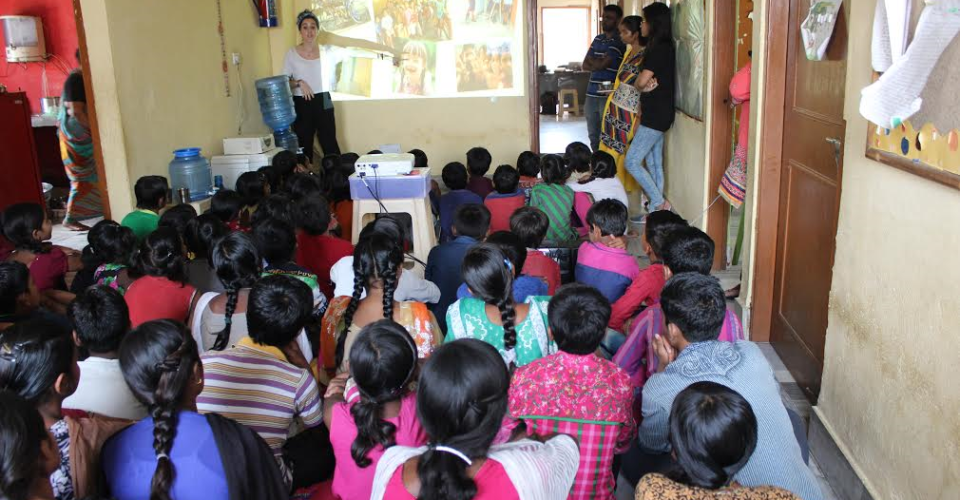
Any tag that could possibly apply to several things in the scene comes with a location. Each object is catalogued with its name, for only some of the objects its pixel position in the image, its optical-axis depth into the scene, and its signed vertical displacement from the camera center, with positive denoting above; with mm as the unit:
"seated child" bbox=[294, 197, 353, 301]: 3365 -653
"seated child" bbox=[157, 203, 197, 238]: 3197 -491
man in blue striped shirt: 6629 +208
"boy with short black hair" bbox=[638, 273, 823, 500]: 1660 -652
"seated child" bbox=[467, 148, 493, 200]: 4977 -539
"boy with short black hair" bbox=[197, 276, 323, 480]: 1945 -672
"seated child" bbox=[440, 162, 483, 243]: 4441 -608
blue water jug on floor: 4773 -462
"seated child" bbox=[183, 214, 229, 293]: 3055 -594
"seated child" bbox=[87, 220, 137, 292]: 2875 -530
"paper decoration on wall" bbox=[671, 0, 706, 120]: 4652 +133
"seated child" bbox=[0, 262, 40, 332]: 2553 -612
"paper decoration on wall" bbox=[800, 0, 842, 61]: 2510 +136
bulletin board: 1642 -139
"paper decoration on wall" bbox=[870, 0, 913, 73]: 1761 +77
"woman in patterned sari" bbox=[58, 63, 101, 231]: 5422 -393
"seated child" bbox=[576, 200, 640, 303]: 2961 -646
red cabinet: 5387 -373
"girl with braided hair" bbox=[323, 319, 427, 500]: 1550 -593
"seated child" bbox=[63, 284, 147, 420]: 1855 -608
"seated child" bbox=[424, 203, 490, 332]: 3141 -639
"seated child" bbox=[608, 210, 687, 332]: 2637 -650
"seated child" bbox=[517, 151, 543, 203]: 4891 -513
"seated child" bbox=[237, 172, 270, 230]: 4156 -502
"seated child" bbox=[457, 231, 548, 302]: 2650 -596
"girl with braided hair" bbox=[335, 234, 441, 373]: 2324 -625
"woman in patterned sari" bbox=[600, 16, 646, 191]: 5688 -216
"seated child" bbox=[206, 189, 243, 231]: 3633 -511
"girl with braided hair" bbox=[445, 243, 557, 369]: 2164 -622
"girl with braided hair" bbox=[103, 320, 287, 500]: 1435 -615
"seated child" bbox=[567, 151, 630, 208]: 4566 -582
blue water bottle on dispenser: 6352 -143
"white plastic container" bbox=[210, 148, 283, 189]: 5297 -475
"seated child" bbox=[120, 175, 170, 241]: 3573 -506
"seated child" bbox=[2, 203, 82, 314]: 3039 -568
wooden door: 2621 -456
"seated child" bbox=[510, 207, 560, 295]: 3002 -590
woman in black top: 5398 -116
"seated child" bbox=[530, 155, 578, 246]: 4055 -596
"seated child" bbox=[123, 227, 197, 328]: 2551 -596
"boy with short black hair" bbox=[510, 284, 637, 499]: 1781 -682
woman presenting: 6496 -27
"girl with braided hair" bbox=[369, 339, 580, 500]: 1284 -578
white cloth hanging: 1598 -10
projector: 4176 -407
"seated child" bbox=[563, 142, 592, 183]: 4652 -448
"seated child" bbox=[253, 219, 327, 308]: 2803 -550
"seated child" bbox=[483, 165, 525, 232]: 4152 -609
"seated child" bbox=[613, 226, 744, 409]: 2266 -648
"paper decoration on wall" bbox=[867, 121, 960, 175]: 1653 -172
